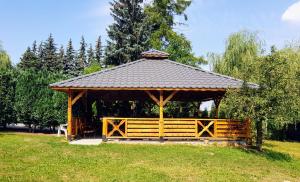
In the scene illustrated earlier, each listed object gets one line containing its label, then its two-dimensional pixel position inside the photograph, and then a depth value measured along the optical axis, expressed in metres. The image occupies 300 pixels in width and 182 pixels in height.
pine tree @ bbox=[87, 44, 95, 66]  65.89
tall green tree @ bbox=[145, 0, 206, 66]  36.56
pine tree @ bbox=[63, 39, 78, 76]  62.55
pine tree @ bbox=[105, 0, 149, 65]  36.59
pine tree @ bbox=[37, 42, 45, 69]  61.88
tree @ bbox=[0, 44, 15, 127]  26.24
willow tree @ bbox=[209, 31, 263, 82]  34.50
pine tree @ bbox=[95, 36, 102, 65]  64.31
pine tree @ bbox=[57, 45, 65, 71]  61.41
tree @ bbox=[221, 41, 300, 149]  17.17
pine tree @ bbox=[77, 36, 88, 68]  63.06
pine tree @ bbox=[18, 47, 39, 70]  60.66
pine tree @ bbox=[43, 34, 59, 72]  60.86
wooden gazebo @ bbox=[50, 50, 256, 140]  18.58
